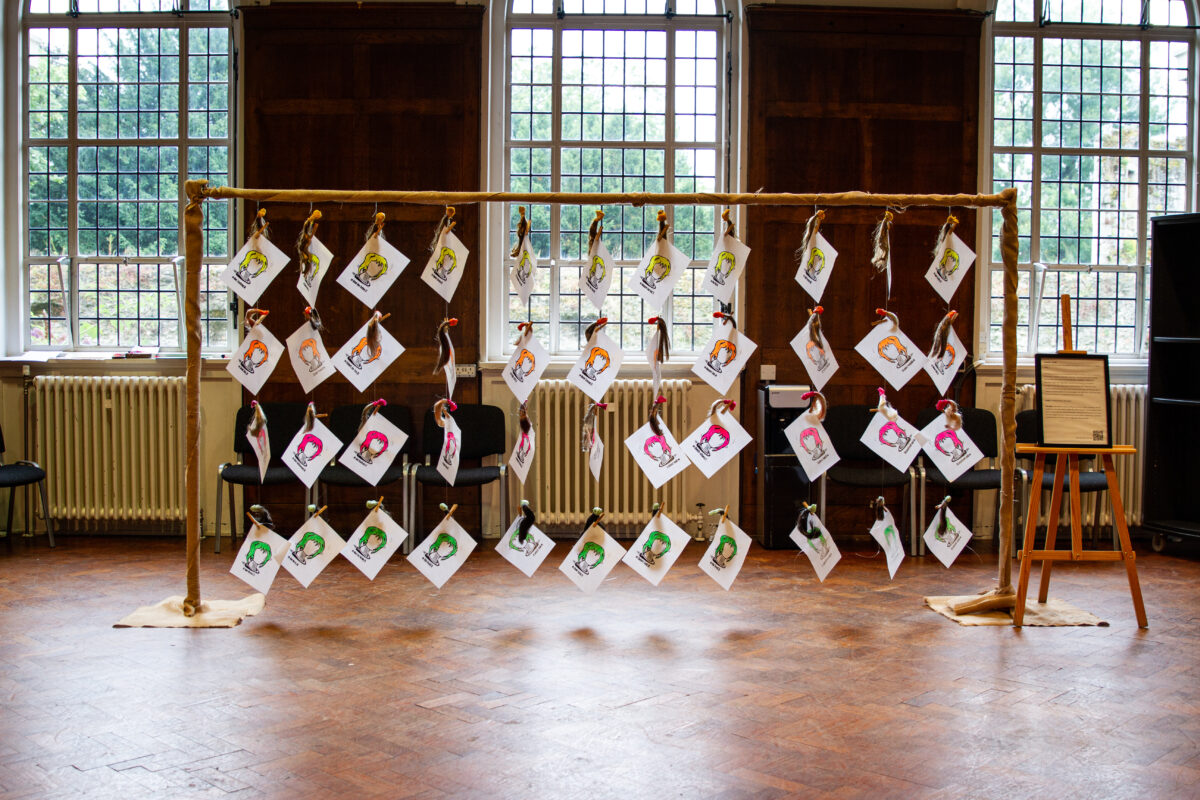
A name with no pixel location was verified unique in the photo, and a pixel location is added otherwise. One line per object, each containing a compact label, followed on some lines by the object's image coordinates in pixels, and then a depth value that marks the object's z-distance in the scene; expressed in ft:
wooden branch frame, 15.23
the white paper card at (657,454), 15.38
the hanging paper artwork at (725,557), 15.87
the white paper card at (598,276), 15.01
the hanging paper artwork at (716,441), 15.28
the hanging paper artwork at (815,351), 15.20
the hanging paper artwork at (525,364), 15.25
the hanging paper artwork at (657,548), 15.72
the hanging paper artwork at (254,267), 15.02
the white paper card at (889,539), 16.10
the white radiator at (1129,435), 22.80
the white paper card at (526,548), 15.79
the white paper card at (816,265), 15.25
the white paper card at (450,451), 15.38
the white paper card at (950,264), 15.53
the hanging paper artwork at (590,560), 15.85
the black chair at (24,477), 20.61
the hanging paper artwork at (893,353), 15.44
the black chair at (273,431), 21.52
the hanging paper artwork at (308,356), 15.05
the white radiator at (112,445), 22.33
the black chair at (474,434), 21.97
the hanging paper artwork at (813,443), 15.62
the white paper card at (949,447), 15.90
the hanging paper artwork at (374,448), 15.14
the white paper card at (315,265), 15.06
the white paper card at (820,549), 16.17
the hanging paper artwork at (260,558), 15.69
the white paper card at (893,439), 15.78
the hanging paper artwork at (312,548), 15.87
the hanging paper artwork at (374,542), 15.61
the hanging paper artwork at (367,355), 15.12
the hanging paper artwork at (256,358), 14.97
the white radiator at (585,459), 22.35
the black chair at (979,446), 21.06
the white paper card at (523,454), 15.29
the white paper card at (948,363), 15.61
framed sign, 15.89
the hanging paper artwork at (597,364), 15.06
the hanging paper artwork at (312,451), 15.37
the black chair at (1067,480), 20.69
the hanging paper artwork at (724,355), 15.16
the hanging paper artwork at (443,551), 15.74
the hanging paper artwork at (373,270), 14.97
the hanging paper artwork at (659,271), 15.12
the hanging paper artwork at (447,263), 15.12
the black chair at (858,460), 21.11
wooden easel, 15.58
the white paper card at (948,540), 16.15
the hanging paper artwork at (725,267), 15.15
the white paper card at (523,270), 15.15
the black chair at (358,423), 21.50
